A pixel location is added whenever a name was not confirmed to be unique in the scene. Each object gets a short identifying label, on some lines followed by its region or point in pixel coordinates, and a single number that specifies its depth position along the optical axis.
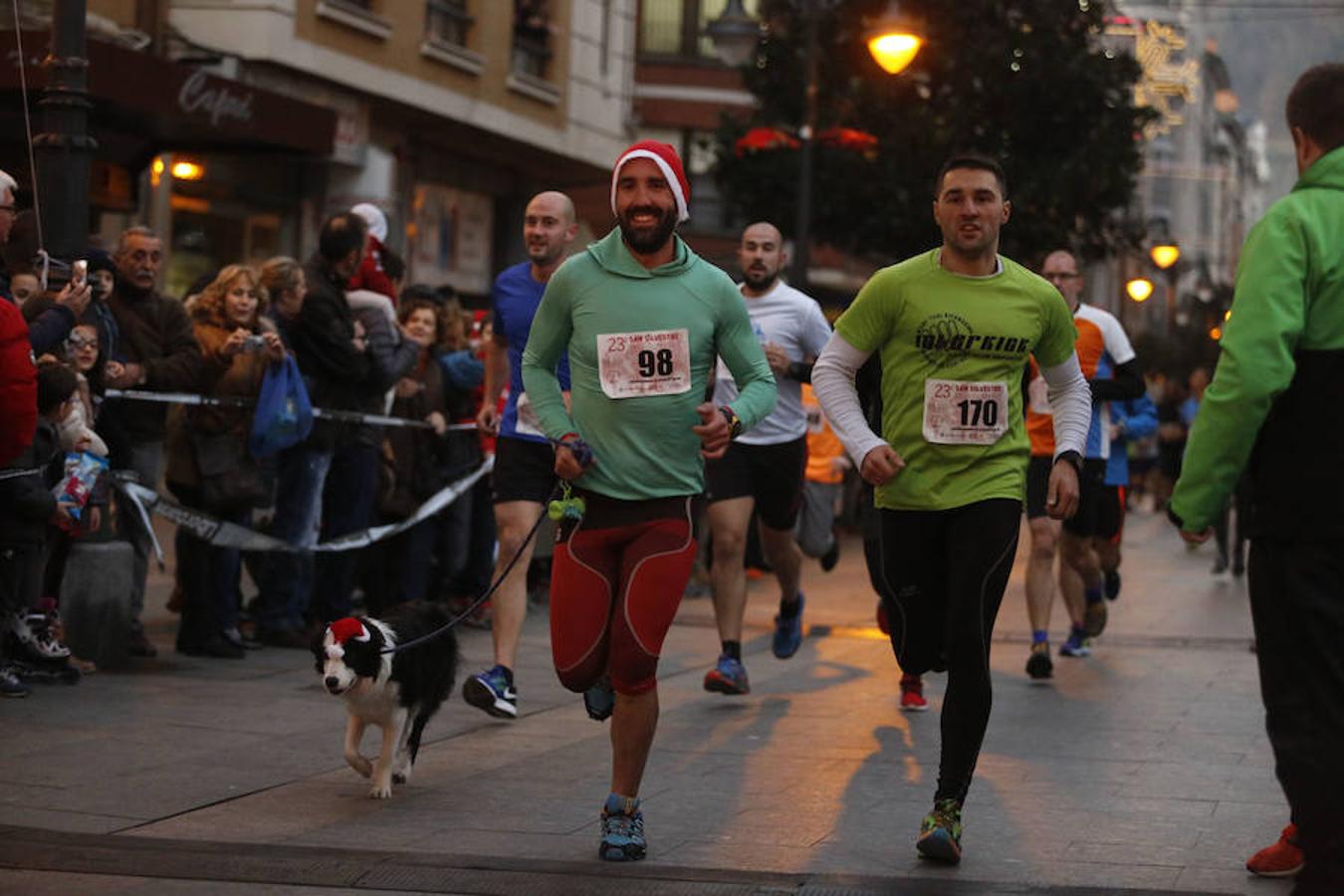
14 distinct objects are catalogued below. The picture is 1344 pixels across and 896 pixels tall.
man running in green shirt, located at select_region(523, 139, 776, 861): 6.44
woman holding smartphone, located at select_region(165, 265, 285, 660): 10.70
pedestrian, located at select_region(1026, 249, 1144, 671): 11.41
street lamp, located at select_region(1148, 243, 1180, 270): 39.47
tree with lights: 27.70
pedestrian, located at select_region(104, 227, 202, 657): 10.43
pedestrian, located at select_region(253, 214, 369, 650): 11.22
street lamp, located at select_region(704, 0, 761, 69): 22.52
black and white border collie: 7.04
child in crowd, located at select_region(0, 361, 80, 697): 8.86
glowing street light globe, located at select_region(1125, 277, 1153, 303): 39.94
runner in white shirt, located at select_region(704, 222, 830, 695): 10.30
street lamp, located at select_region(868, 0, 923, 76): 19.38
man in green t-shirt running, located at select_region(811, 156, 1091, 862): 6.70
